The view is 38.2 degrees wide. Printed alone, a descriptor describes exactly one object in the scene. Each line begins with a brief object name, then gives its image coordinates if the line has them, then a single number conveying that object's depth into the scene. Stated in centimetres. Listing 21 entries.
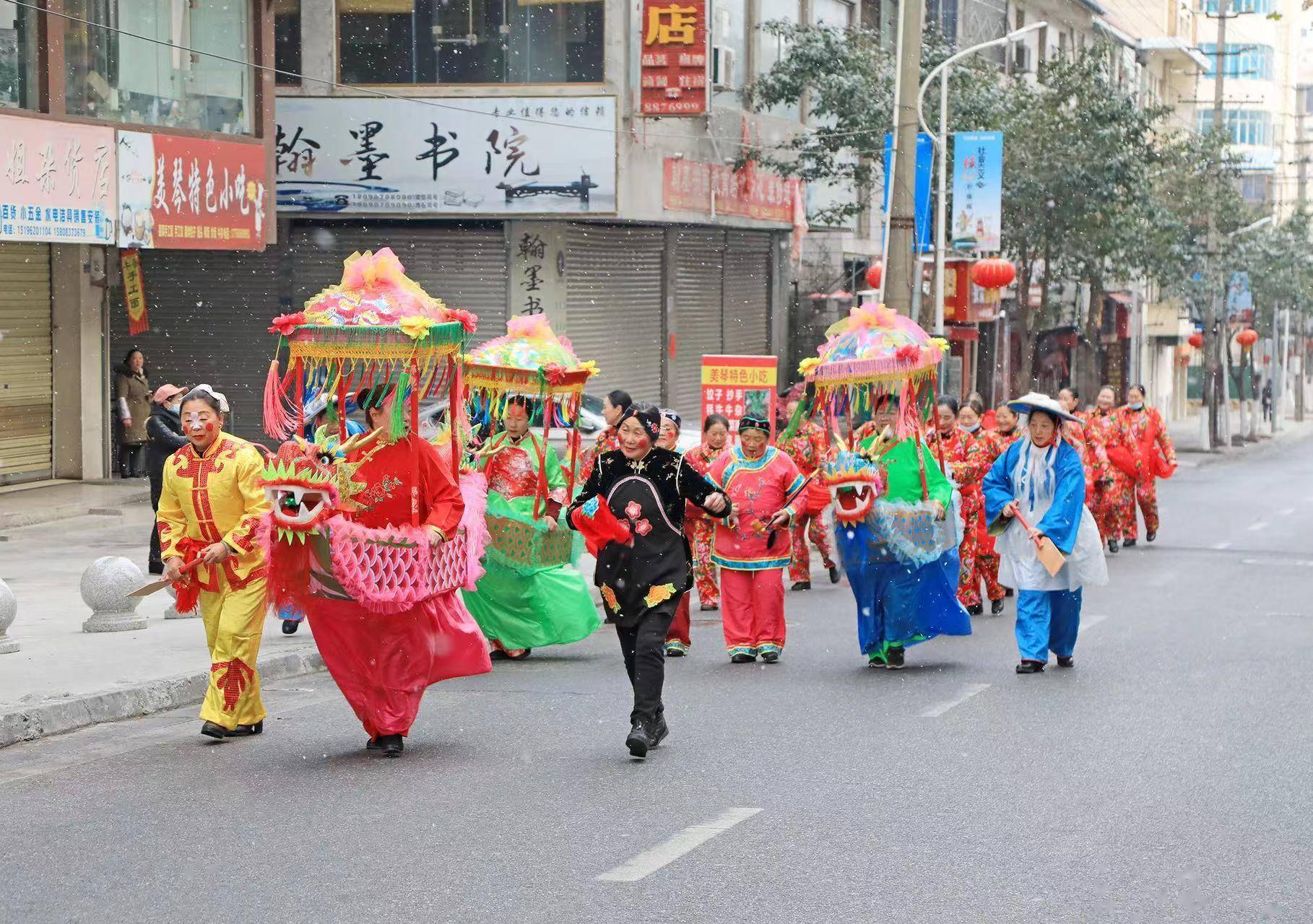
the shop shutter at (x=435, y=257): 2667
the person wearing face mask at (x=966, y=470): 1444
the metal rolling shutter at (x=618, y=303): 2752
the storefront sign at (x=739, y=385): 1830
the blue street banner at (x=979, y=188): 2672
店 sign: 2539
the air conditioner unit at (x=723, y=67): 2923
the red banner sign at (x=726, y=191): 2788
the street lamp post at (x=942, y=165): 2644
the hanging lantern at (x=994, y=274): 3081
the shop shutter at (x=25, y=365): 2111
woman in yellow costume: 861
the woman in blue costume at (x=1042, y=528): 1121
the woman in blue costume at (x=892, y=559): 1130
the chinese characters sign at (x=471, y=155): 2542
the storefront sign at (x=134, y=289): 2419
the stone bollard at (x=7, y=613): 1114
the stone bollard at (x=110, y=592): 1220
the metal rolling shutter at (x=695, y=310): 3147
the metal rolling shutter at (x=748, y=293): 3384
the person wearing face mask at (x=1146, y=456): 2150
